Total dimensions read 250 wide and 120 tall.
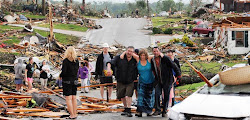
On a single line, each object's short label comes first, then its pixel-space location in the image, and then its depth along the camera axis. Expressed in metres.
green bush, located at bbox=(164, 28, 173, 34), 46.78
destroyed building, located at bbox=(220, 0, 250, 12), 73.50
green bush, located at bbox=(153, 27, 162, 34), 47.89
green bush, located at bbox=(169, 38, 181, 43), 38.24
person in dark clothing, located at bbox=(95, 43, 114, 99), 14.32
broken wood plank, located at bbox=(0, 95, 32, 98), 12.84
